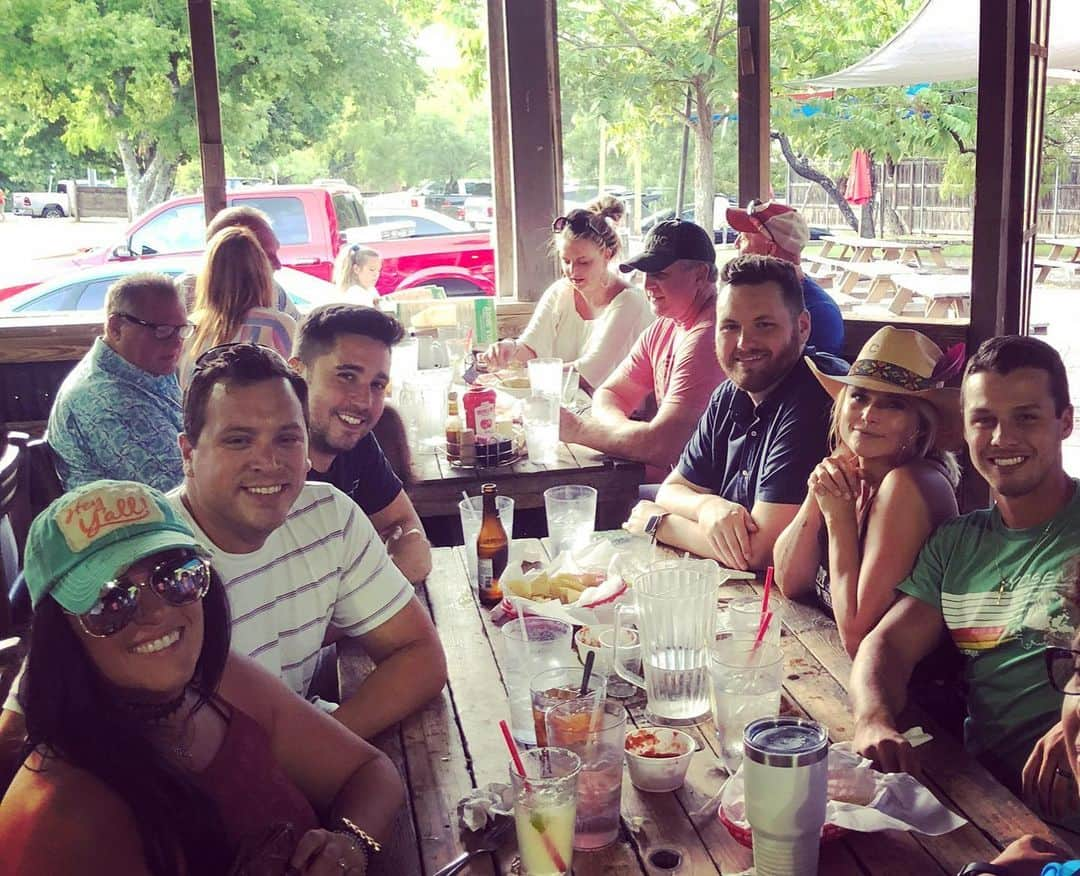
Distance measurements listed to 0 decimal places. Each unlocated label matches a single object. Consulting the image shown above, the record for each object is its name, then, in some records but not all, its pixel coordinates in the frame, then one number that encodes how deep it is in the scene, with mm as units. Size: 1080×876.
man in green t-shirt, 1858
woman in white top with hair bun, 4848
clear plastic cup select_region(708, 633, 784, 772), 1650
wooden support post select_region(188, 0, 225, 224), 5199
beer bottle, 2393
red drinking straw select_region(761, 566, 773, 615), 1865
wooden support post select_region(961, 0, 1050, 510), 3750
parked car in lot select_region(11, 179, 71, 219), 10227
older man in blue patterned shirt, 3240
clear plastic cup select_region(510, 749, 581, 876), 1368
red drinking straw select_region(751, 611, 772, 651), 1746
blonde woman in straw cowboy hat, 2098
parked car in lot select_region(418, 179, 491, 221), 11812
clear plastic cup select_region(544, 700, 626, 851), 1462
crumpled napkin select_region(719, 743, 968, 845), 1439
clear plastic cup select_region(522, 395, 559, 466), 3555
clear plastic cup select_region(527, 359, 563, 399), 3896
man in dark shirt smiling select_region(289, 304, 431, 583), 2551
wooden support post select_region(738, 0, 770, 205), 4809
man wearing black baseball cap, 3564
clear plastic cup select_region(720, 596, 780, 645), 1990
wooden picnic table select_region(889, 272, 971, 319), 7832
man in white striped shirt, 1854
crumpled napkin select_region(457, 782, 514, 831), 1493
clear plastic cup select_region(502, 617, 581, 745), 1798
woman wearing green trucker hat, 1221
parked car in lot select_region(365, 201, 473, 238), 9719
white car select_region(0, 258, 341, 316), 6875
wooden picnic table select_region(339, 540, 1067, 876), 1416
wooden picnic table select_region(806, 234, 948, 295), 10578
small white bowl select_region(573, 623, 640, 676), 1950
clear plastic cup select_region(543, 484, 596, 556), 2600
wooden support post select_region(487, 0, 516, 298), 5863
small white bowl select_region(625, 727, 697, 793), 1562
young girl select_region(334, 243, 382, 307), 6164
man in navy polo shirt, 2602
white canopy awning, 6996
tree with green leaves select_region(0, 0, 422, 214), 8664
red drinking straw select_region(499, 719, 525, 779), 1420
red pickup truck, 8188
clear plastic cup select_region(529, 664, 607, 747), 1577
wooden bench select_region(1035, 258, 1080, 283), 10888
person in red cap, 3977
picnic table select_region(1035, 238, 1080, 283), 11367
